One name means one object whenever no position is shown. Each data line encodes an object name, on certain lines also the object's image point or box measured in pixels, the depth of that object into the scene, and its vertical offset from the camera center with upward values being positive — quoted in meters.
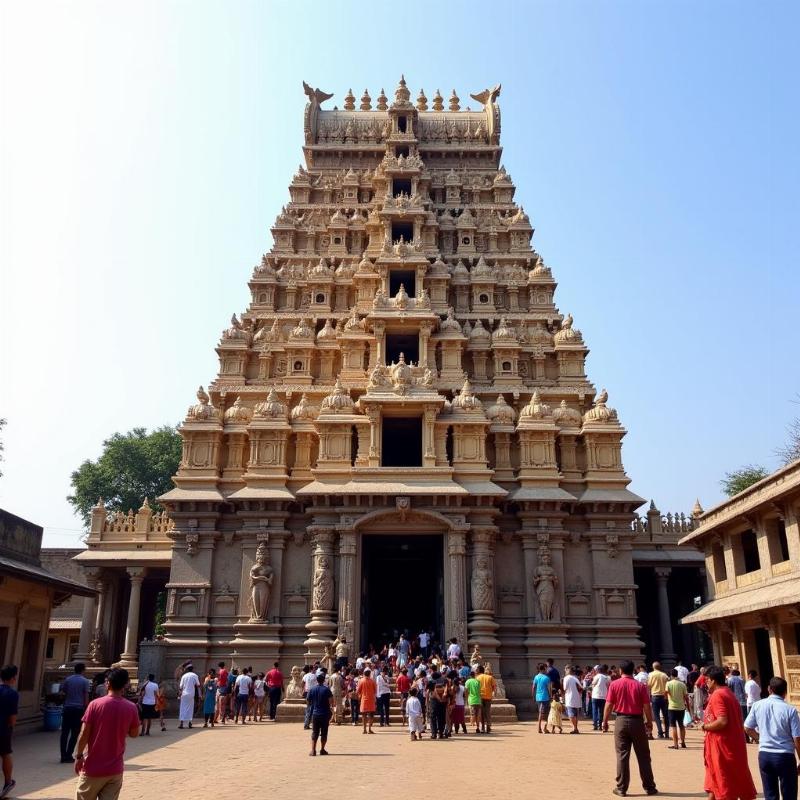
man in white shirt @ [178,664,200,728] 20.92 -1.24
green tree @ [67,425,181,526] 56.34 +12.57
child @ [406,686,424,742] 17.25 -1.44
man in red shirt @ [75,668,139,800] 7.47 -0.94
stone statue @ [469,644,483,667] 23.20 -0.20
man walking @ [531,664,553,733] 19.56 -0.98
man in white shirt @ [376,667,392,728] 19.89 -1.18
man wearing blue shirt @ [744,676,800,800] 7.97 -0.95
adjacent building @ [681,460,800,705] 19.38 +2.20
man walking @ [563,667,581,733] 19.75 -1.15
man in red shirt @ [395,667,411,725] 21.34 -0.97
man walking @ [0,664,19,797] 10.34 -0.95
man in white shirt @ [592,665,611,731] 19.73 -1.06
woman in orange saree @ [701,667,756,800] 8.05 -1.04
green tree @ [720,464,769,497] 49.31 +11.11
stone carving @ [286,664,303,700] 23.03 -1.12
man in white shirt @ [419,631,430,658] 25.75 +0.33
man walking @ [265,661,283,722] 22.58 -1.07
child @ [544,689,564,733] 19.23 -1.54
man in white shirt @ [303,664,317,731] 18.82 -0.70
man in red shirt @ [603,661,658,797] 10.69 -1.04
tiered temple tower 26.50 +6.66
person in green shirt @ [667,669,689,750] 16.25 -1.04
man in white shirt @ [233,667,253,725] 21.78 -1.14
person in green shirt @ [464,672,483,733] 19.17 -1.12
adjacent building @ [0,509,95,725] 19.27 +1.20
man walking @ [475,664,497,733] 19.41 -1.11
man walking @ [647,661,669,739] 16.81 -0.78
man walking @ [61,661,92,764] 14.38 -1.13
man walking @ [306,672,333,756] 14.53 -1.13
